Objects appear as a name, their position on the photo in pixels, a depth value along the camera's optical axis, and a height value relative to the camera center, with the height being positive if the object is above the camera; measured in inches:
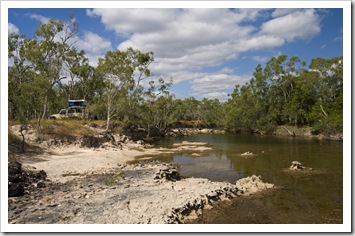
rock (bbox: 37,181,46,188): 601.8 -142.8
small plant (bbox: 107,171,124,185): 683.3 -155.7
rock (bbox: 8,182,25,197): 519.1 -132.8
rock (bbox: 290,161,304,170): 934.4 -166.3
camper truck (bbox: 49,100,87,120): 2105.9 +68.0
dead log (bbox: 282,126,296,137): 2522.1 -152.0
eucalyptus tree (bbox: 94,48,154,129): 1781.5 +279.2
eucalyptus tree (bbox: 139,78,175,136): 2394.2 +67.2
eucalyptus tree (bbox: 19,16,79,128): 1358.3 +343.6
